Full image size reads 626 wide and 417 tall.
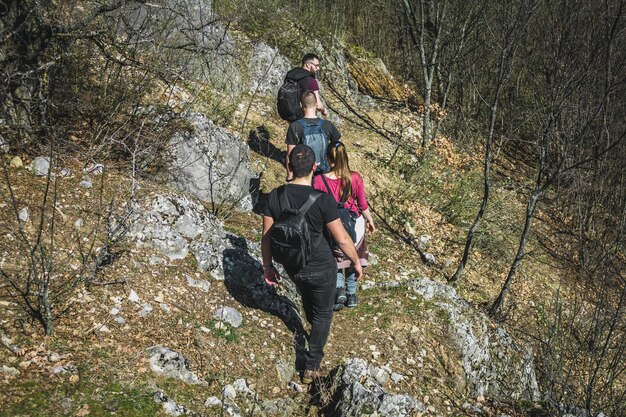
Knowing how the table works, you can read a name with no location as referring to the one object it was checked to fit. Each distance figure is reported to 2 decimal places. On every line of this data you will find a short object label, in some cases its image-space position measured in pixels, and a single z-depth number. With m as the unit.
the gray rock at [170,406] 3.24
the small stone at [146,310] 3.91
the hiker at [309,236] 3.56
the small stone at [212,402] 3.47
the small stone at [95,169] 5.00
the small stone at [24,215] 4.15
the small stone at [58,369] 3.17
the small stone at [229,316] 4.20
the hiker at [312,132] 5.32
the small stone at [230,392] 3.59
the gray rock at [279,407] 3.67
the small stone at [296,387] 3.98
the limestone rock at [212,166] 5.76
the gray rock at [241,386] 3.69
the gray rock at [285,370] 4.02
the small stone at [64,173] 4.75
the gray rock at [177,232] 4.53
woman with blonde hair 4.43
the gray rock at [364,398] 3.66
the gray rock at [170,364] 3.51
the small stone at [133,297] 3.97
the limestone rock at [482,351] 4.91
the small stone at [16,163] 4.64
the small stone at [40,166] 4.70
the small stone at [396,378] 4.33
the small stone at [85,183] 4.75
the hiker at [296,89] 6.30
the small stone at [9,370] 3.05
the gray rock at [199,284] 4.38
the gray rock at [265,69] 9.37
